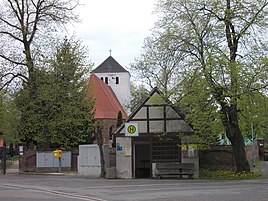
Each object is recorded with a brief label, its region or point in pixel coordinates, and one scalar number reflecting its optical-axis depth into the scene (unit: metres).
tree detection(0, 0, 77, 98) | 38.38
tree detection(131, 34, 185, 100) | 26.52
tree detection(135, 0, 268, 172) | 24.06
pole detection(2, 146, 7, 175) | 33.45
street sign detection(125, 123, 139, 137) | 28.03
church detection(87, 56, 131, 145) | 62.47
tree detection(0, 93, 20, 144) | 39.47
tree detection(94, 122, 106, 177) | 28.80
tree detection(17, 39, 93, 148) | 37.22
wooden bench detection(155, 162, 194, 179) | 26.78
